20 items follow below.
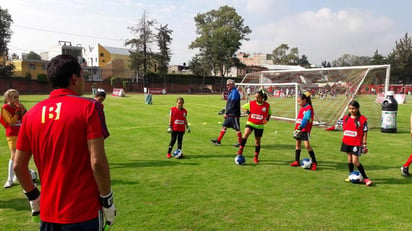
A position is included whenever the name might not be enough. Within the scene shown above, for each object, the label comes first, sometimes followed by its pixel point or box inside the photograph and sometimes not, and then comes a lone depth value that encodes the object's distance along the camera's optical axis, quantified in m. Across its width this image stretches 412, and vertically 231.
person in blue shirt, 10.33
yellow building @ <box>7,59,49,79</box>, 62.46
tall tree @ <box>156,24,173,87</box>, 67.19
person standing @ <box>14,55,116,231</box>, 2.16
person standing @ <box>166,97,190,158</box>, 8.52
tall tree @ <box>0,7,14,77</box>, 54.22
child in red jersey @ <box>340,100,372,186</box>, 6.48
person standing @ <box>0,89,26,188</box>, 5.91
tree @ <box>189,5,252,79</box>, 73.94
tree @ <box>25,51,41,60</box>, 90.31
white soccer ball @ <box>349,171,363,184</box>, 6.52
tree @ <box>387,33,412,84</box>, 78.38
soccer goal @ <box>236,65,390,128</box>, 14.77
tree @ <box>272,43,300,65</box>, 111.06
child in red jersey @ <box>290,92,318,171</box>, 7.58
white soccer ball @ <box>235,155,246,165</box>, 7.95
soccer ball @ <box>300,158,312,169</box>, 7.64
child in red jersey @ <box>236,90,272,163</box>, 8.09
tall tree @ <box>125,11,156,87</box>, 64.75
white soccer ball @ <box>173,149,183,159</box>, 8.47
